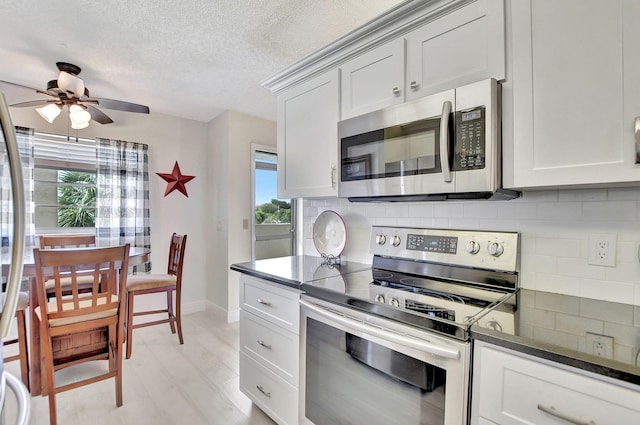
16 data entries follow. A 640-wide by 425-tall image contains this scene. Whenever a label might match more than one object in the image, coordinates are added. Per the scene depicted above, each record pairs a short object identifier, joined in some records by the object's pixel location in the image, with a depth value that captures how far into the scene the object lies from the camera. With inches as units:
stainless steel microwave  47.3
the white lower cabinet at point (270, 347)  62.9
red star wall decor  143.1
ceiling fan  89.5
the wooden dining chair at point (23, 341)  82.8
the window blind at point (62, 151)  116.4
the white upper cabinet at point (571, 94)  38.1
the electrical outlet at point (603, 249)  46.9
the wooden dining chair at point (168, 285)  107.5
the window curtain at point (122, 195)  125.9
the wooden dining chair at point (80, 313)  71.1
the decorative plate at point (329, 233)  81.4
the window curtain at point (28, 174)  108.6
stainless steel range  40.3
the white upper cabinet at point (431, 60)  48.7
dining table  82.0
